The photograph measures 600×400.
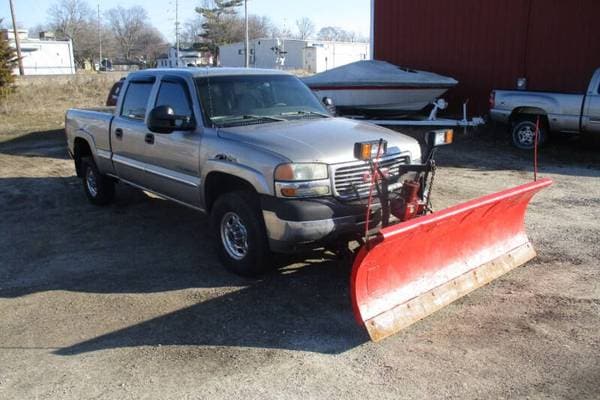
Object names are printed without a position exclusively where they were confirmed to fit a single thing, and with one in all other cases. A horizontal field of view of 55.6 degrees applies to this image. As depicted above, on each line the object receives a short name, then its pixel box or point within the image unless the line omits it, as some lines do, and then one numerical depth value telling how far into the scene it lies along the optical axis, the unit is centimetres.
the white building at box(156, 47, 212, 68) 7199
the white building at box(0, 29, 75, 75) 6525
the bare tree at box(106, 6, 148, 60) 10694
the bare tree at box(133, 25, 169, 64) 10500
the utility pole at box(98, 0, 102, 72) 9417
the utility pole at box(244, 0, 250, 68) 3954
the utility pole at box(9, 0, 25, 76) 4364
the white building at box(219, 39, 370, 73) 6322
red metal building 1438
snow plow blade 414
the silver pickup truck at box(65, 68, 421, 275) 472
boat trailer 1429
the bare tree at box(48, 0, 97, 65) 9781
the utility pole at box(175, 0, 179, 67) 7100
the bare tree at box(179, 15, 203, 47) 7978
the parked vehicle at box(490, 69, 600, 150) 1192
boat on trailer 1523
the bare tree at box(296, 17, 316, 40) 11316
